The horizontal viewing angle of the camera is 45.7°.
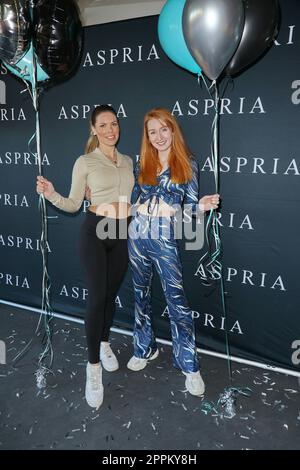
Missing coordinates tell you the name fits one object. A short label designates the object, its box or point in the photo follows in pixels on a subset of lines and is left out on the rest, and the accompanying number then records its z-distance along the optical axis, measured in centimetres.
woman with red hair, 177
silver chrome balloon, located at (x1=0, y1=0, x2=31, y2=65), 154
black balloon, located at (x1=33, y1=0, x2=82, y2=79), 160
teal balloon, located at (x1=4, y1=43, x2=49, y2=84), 170
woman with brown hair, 182
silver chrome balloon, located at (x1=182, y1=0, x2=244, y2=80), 140
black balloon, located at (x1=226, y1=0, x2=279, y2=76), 148
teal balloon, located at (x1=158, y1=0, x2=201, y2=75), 162
